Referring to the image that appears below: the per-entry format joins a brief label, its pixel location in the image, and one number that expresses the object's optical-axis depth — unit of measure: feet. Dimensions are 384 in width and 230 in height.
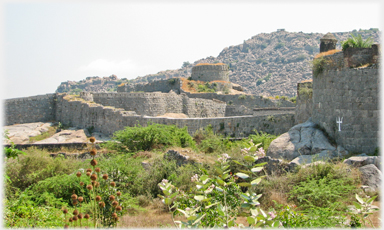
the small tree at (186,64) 474.82
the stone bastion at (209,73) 138.00
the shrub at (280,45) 408.67
